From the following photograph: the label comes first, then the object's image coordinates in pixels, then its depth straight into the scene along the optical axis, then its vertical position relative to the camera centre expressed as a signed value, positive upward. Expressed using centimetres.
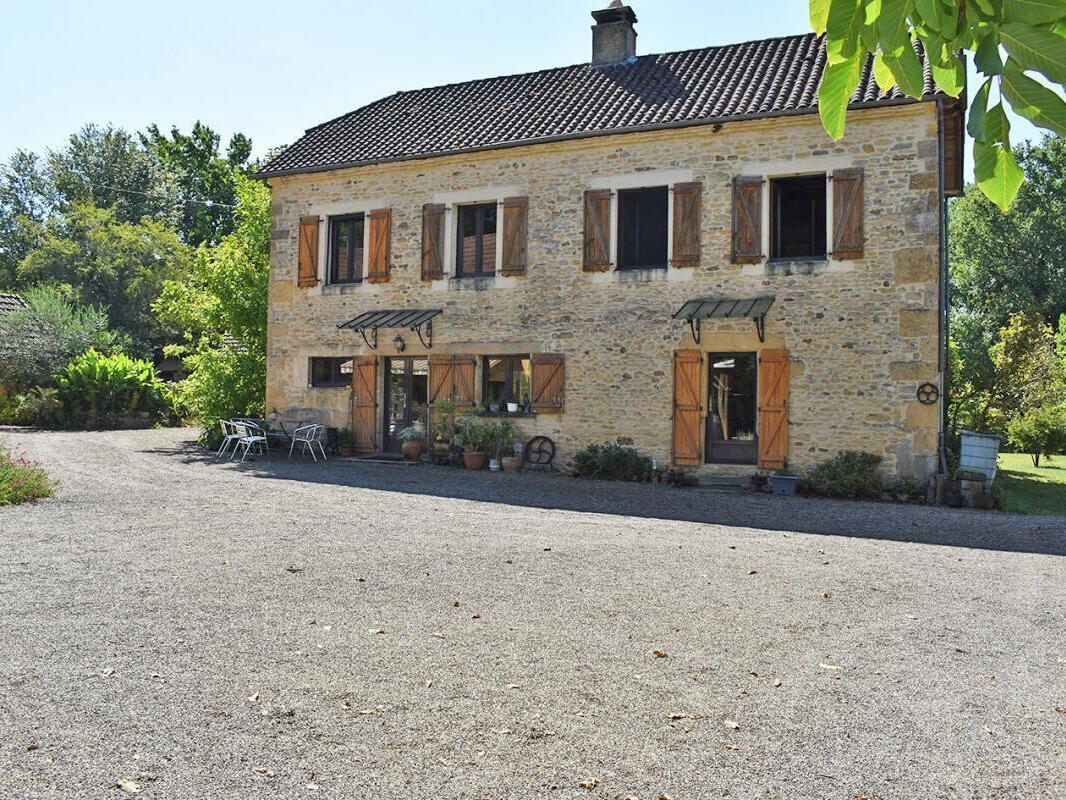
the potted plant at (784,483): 1215 -78
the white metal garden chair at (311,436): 1533 -35
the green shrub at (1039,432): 1694 +8
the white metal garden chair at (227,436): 1564 -38
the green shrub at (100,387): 2186 +63
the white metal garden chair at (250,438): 1512 -40
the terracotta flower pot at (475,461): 1416 -67
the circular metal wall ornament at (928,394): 1173 +53
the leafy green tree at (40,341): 2255 +191
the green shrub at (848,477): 1180 -66
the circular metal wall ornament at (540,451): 1402 -48
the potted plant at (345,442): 1563 -45
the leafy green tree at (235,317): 1720 +205
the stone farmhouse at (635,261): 1211 +264
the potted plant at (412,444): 1478 -43
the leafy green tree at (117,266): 3284 +573
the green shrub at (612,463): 1327 -61
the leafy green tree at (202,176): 3884 +1106
